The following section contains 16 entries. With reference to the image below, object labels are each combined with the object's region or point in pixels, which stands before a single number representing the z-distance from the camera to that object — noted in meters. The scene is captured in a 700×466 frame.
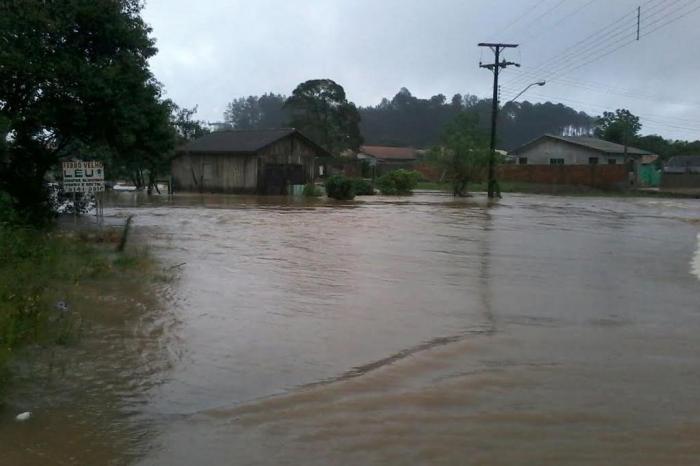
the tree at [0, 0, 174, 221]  14.70
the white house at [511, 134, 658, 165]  61.81
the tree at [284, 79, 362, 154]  69.50
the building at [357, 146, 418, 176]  73.56
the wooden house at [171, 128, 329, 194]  41.66
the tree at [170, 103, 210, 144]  56.78
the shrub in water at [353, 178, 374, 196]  42.28
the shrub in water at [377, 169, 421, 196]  43.53
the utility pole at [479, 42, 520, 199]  41.50
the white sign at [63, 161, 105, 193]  14.62
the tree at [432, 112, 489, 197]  41.97
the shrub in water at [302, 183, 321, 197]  38.69
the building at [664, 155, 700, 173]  68.56
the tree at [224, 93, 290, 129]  124.75
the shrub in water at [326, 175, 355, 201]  36.50
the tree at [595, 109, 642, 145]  80.75
